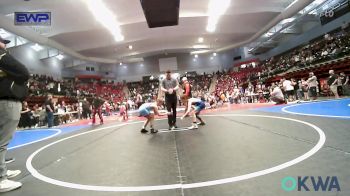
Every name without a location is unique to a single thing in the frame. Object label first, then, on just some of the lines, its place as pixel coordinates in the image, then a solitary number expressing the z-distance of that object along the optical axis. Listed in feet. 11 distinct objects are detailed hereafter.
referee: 22.27
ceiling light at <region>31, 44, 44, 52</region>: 91.53
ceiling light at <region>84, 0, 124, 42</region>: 58.52
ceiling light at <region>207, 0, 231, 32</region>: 66.80
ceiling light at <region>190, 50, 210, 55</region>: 137.69
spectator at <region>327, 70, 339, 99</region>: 42.24
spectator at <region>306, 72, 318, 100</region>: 44.78
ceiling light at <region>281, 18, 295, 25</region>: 86.73
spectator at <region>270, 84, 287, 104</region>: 45.16
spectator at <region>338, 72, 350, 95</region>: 43.57
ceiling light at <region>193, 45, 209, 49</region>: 123.91
